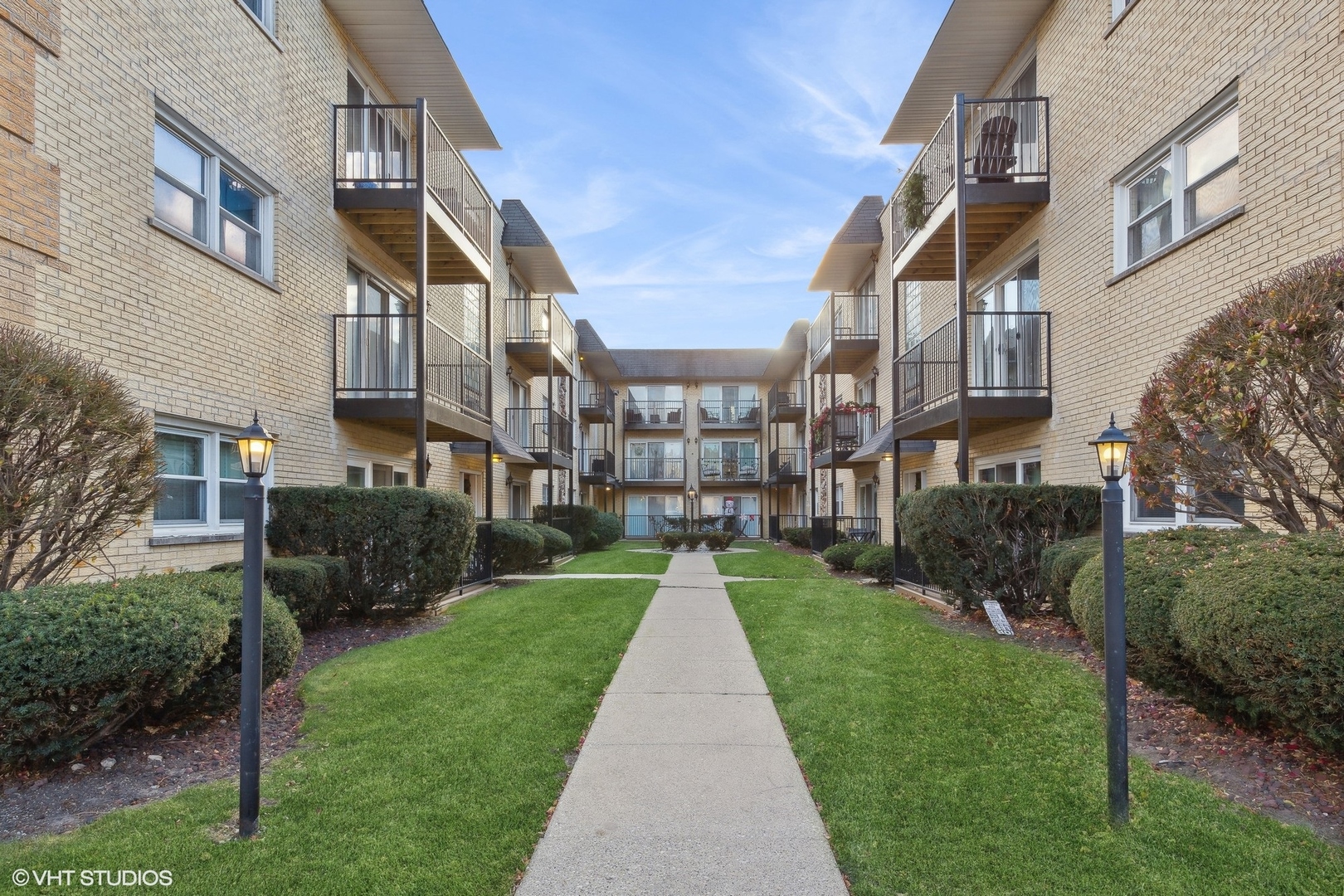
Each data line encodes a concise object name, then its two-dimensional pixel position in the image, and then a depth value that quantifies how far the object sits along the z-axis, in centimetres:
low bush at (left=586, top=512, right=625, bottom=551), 2439
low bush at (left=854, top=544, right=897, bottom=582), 1331
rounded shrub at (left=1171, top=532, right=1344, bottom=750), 331
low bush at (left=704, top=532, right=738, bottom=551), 2441
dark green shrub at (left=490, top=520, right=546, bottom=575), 1427
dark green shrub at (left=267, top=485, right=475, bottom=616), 877
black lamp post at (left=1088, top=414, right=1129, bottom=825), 349
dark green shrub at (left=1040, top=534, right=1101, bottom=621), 714
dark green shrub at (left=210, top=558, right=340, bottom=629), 727
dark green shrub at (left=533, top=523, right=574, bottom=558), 1695
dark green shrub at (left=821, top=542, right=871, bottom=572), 1598
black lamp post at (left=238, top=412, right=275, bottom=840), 342
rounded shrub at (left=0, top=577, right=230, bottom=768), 371
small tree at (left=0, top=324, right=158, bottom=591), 455
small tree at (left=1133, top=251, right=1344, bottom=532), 472
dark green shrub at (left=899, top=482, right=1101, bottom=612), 865
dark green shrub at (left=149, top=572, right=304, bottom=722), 464
